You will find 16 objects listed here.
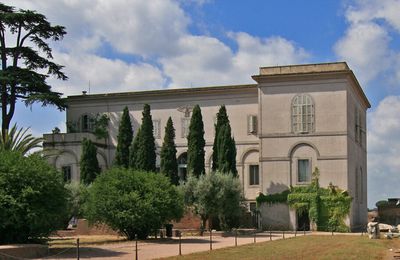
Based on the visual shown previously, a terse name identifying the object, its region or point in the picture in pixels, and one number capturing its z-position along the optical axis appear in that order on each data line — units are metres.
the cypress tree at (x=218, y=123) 56.94
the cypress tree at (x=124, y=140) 61.06
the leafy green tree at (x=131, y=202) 37.53
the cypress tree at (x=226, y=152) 55.22
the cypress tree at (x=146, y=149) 58.16
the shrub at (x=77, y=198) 50.47
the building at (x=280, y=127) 56.34
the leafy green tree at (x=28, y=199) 28.02
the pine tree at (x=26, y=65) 55.78
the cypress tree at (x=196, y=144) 56.19
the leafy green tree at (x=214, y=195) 49.16
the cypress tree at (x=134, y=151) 59.03
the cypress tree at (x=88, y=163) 60.01
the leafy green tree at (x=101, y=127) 65.31
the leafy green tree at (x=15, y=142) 41.09
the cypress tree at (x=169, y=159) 57.56
